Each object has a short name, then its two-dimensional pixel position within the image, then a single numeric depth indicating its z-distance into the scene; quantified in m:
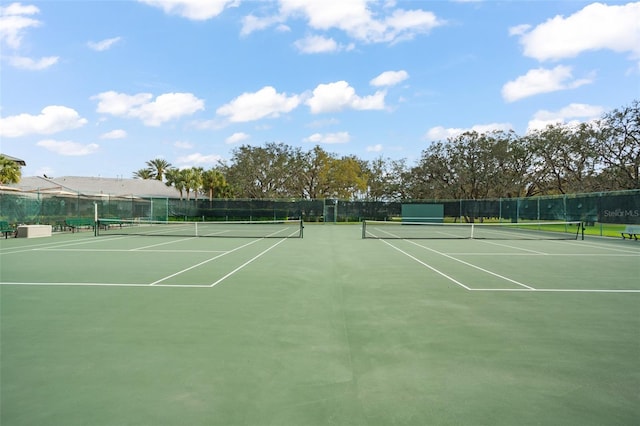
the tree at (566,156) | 38.91
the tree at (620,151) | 35.41
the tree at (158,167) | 74.44
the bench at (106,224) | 27.47
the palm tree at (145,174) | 75.22
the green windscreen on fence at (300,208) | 22.28
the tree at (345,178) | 52.97
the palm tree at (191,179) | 47.03
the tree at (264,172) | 54.16
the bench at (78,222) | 23.47
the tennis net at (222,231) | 22.61
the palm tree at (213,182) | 50.66
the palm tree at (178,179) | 47.44
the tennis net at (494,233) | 22.03
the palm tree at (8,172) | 30.38
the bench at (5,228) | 19.34
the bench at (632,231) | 19.06
